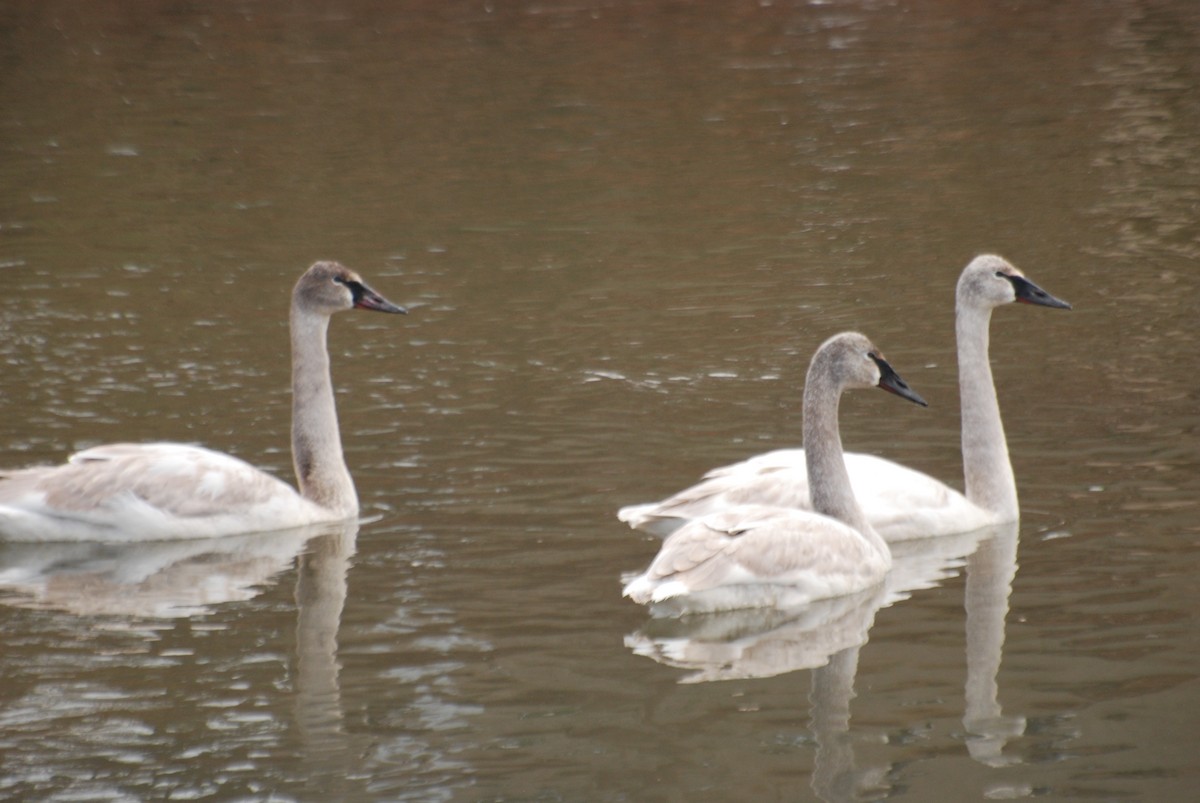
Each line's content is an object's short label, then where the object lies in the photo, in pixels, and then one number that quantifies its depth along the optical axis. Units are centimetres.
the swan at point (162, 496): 2039
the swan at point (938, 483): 1955
